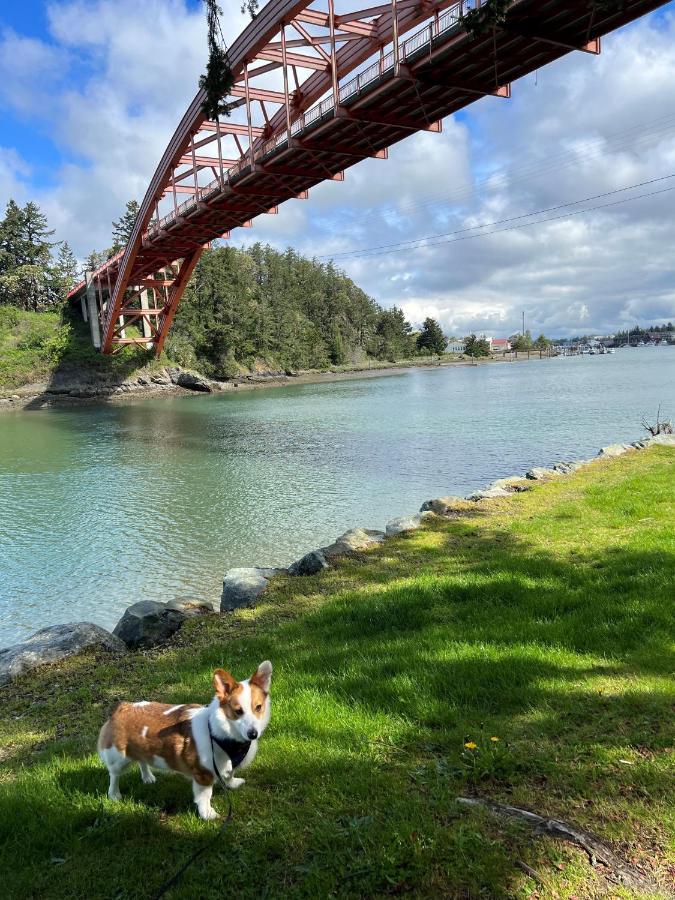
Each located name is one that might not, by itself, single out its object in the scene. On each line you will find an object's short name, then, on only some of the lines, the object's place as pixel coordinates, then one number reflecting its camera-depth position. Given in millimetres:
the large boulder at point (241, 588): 6730
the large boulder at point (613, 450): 15023
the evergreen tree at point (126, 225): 74188
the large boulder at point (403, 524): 8836
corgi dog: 2459
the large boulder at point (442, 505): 9953
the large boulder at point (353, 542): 7984
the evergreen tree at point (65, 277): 64625
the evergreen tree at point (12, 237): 63656
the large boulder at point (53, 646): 5371
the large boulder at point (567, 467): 13409
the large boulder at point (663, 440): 15023
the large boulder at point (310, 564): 7371
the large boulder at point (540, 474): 12477
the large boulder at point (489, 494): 10898
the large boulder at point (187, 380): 60781
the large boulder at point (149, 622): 6016
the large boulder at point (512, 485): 11367
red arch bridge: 14727
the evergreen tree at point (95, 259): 77625
